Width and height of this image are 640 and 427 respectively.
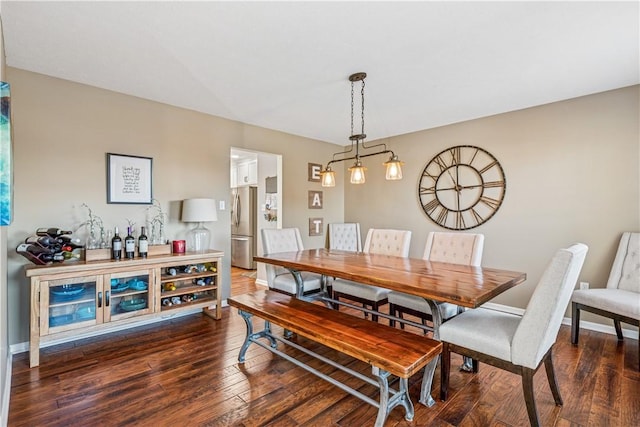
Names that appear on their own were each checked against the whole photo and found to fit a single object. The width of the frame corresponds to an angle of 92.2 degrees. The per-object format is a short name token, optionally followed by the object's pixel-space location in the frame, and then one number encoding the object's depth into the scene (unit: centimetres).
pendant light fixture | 262
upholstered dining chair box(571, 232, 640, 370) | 259
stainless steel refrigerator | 614
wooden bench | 160
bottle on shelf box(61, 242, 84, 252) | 263
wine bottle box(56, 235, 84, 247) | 262
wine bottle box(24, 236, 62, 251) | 250
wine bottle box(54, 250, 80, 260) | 265
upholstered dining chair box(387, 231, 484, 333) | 245
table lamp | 343
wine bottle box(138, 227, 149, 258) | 303
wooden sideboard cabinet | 243
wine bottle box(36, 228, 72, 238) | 253
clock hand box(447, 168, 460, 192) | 409
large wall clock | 382
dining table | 181
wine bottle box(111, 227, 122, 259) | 287
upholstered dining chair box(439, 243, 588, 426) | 160
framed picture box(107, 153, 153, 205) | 312
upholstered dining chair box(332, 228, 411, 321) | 288
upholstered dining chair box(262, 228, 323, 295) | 313
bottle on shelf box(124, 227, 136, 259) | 296
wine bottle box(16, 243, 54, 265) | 246
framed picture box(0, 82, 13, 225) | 145
